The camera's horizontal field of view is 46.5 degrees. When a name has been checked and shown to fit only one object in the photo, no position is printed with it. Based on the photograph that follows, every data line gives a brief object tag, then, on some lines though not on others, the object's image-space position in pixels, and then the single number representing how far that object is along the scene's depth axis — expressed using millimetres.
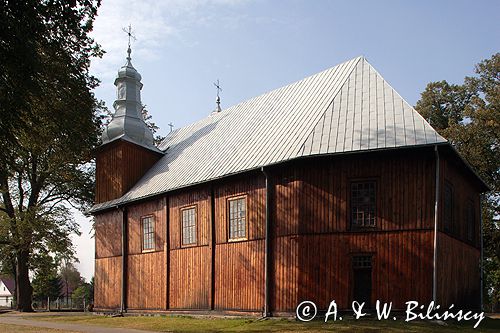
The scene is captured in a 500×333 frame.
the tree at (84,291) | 88625
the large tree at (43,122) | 14000
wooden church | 19203
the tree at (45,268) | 39884
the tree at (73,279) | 109688
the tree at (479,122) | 35156
